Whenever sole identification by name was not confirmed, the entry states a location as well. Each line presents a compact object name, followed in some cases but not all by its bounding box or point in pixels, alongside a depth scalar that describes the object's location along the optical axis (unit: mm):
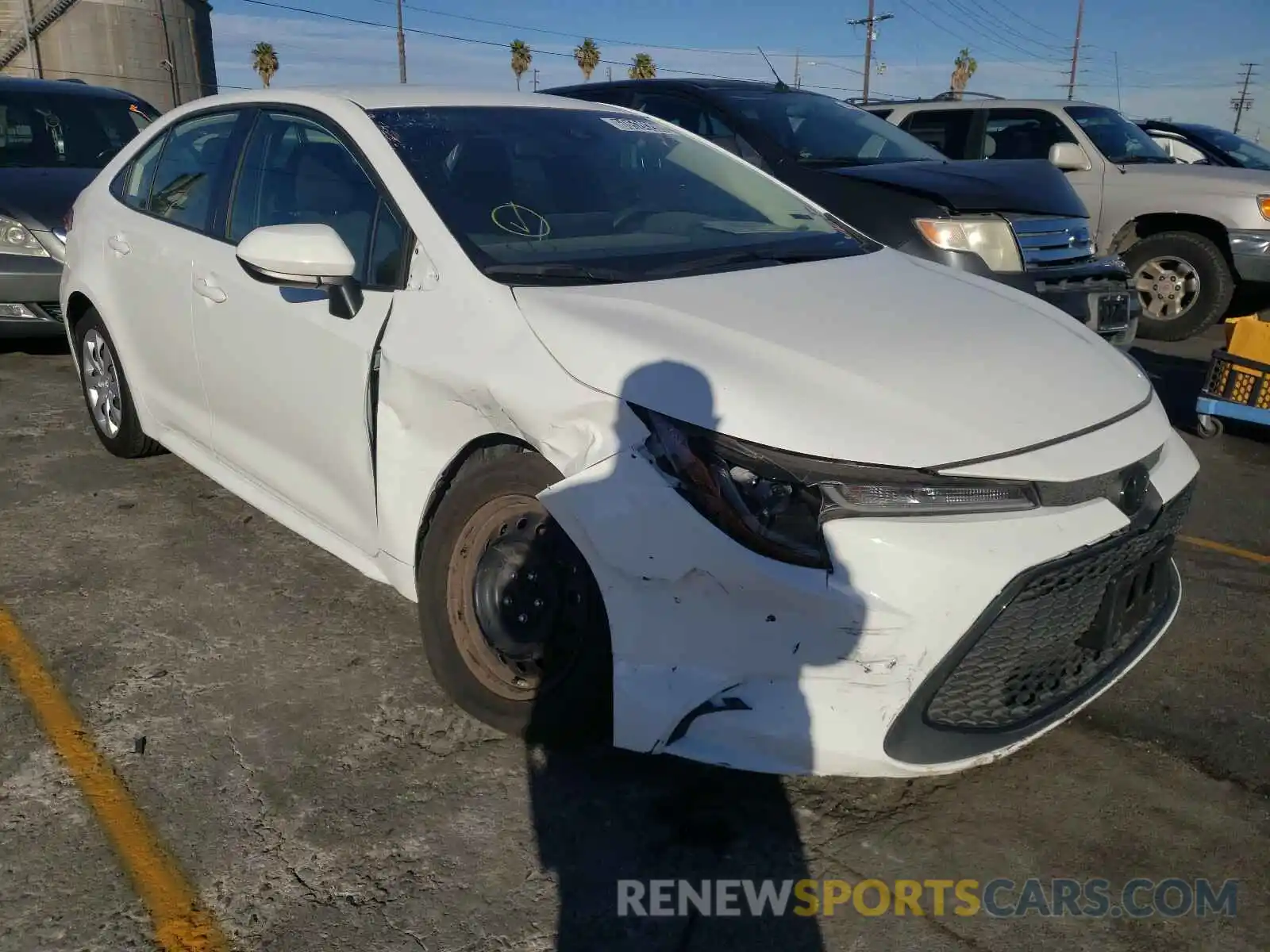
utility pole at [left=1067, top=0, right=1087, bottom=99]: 49062
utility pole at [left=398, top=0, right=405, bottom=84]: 35375
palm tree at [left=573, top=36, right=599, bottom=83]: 62531
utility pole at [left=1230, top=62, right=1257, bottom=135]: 64438
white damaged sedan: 2244
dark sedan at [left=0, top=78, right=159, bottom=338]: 6730
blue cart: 5555
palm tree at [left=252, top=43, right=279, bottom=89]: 58062
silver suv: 8648
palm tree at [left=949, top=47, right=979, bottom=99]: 62906
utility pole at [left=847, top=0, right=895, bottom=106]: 38781
